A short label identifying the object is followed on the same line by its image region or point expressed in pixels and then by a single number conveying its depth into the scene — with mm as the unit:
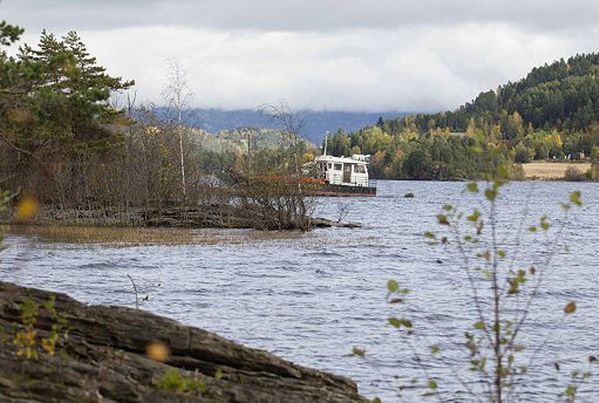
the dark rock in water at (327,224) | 108569
